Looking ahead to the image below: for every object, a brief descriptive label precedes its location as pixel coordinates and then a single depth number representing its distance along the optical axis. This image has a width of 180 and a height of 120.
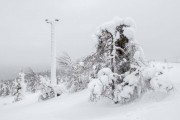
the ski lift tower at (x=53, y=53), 19.21
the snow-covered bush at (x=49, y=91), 17.82
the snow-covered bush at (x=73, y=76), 15.91
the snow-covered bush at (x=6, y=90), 65.84
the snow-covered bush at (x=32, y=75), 21.96
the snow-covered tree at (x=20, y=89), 33.20
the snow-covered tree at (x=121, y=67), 8.10
